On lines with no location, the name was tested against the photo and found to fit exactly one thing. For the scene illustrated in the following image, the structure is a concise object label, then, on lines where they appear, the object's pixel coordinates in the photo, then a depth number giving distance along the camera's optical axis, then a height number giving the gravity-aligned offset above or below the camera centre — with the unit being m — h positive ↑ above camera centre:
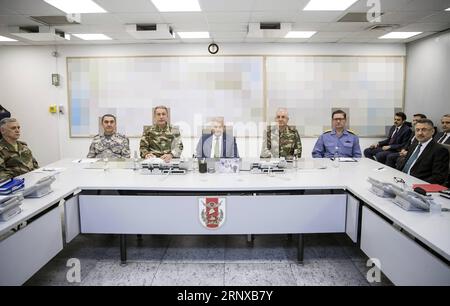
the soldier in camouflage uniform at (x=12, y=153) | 3.30 -0.41
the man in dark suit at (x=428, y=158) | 3.03 -0.41
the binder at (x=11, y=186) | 2.21 -0.50
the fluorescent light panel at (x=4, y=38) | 5.41 +1.23
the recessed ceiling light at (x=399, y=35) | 5.33 +1.29
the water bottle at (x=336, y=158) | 3.45 -0.50
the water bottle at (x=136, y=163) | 3.26 -0.49
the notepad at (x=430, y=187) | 2.41 -0.54
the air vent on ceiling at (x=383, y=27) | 4.79 +1.27
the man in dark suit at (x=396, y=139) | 5.63 -0.43
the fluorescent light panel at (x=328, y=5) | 3.73 +1.25
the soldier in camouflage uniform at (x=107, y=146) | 3.90 -0.39
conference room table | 1.97 -0.69
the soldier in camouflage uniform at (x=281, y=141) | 4.08 -0.34
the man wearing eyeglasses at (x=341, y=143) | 3.98 -0.35
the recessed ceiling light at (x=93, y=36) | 5.40 +1.26
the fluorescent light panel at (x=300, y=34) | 5.29 +1.29
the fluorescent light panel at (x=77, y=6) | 3.65 +1.22
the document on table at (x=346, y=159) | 3.71 -0.51
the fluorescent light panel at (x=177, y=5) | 3.71 +1.25
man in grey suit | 3.71 -0.34
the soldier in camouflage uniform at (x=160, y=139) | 4.02 -0.32
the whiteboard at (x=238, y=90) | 6.17 +0.43
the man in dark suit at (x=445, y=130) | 4.70 -0.23
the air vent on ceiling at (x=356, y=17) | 4.27 +1.27
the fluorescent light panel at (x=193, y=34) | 5.33 +1.28
